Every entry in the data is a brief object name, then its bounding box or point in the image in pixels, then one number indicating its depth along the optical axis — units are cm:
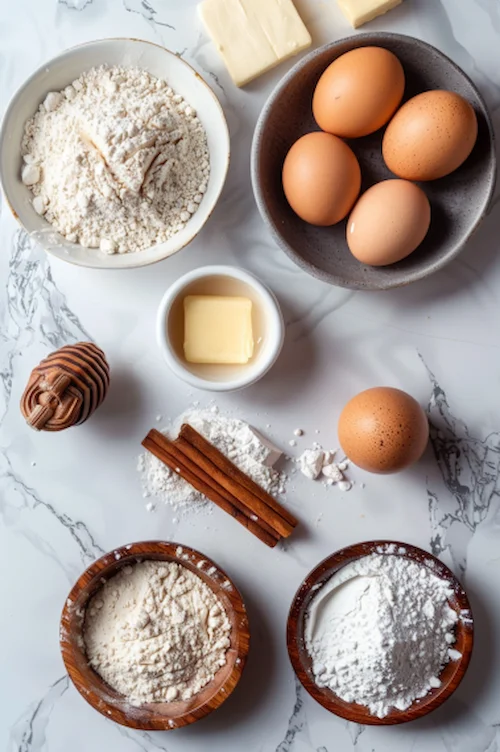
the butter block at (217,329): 119
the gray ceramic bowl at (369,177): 112
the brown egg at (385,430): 109
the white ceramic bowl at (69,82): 113
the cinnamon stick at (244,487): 120
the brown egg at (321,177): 108
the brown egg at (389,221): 107
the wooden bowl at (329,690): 113
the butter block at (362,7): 118
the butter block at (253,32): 119
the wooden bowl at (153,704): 112
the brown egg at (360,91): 106
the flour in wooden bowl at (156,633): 114
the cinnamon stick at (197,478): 120
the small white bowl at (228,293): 117
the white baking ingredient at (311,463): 123
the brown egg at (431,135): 104
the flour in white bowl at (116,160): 110
